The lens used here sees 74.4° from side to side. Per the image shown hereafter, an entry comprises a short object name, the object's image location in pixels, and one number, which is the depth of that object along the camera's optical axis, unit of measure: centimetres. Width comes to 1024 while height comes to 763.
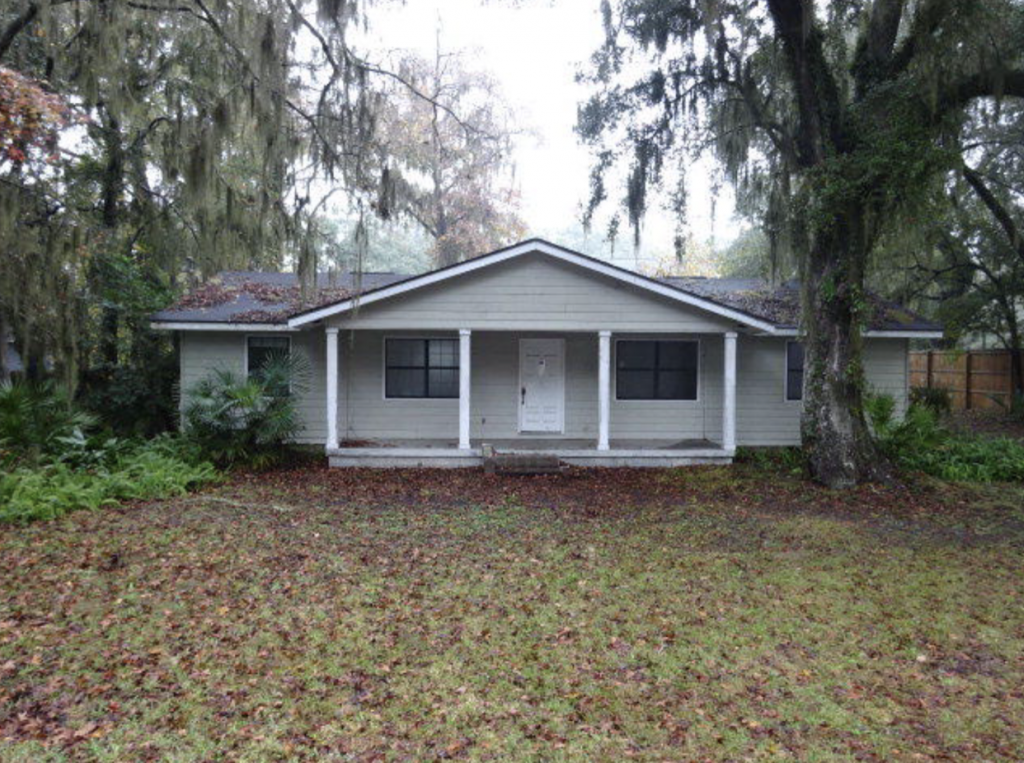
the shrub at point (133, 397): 1300
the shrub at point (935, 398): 1845
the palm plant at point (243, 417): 1116
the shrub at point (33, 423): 980
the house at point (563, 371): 1215
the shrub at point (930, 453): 1126
